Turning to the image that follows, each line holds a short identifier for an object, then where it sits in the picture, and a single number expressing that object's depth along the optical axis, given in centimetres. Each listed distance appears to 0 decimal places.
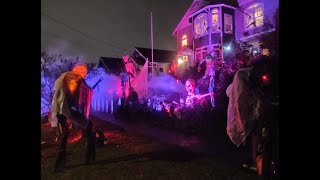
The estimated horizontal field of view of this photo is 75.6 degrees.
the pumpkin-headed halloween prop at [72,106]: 355
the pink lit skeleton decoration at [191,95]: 459
